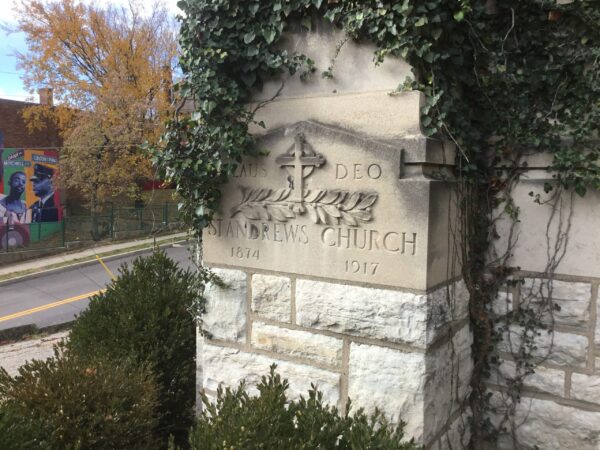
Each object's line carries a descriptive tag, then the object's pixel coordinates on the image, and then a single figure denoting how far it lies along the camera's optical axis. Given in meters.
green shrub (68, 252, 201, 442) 3.79
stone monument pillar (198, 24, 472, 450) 2.63
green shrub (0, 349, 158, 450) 2.67
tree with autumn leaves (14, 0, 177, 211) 20.02
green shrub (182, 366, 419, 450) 2.06
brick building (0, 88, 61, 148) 22.84
